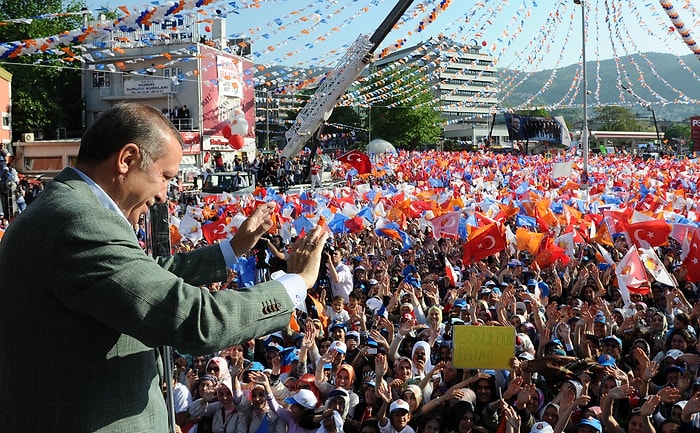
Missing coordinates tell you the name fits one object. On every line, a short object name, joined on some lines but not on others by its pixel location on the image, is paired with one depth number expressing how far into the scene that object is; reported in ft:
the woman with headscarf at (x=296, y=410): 16.76
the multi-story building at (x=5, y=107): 111.45
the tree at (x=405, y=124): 215.10
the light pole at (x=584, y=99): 77.30
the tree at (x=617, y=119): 371.56
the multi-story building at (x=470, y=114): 311.06
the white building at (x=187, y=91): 124.98
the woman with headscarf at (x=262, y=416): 16.81
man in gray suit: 5.19
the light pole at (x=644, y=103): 111.26
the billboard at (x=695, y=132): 218.38
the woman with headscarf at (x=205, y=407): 17.95
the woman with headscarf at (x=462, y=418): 16.37
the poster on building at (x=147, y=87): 132.36
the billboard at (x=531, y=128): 164.96
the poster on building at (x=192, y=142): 121.80
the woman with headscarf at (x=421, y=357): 20.25
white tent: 167.01
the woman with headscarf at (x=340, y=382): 18.67
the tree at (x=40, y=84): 132.05
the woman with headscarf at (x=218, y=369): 18.67
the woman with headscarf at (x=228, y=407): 17.44
